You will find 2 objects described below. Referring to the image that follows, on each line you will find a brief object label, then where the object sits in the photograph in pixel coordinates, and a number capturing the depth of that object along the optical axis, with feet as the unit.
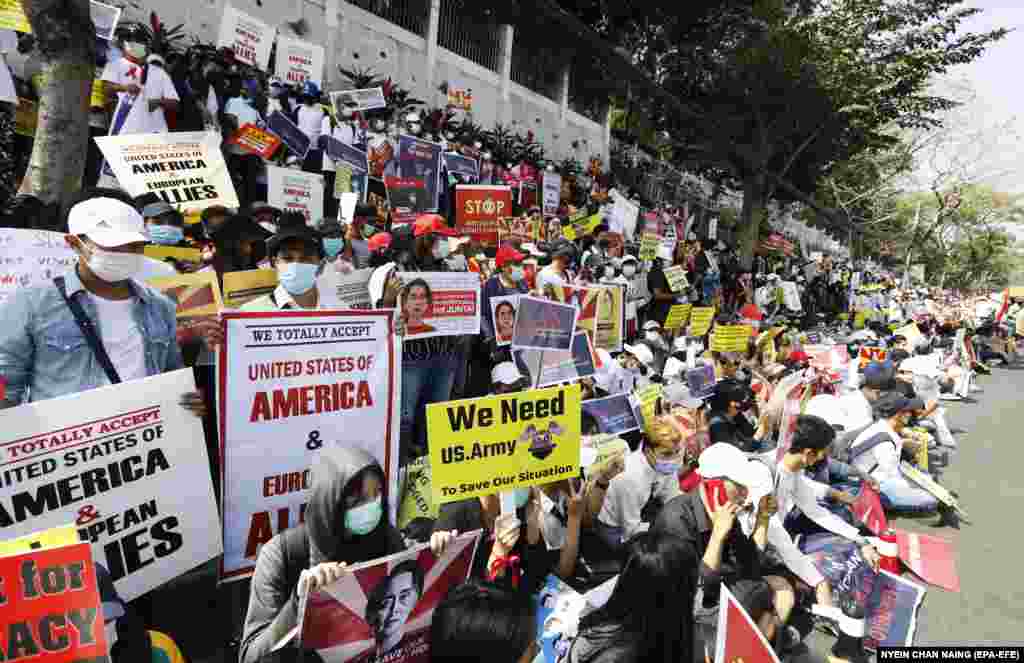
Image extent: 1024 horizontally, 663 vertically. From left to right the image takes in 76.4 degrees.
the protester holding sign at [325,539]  7.13
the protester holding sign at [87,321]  7.83
